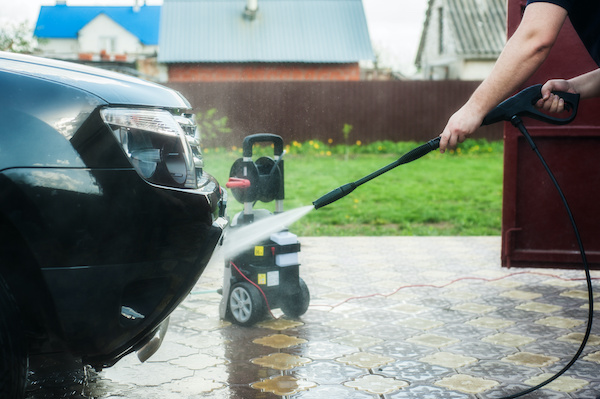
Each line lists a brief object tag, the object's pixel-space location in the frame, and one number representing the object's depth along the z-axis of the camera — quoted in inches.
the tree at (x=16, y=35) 964.6
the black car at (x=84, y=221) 78.4
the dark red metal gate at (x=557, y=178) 183.6
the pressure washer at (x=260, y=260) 154.0
